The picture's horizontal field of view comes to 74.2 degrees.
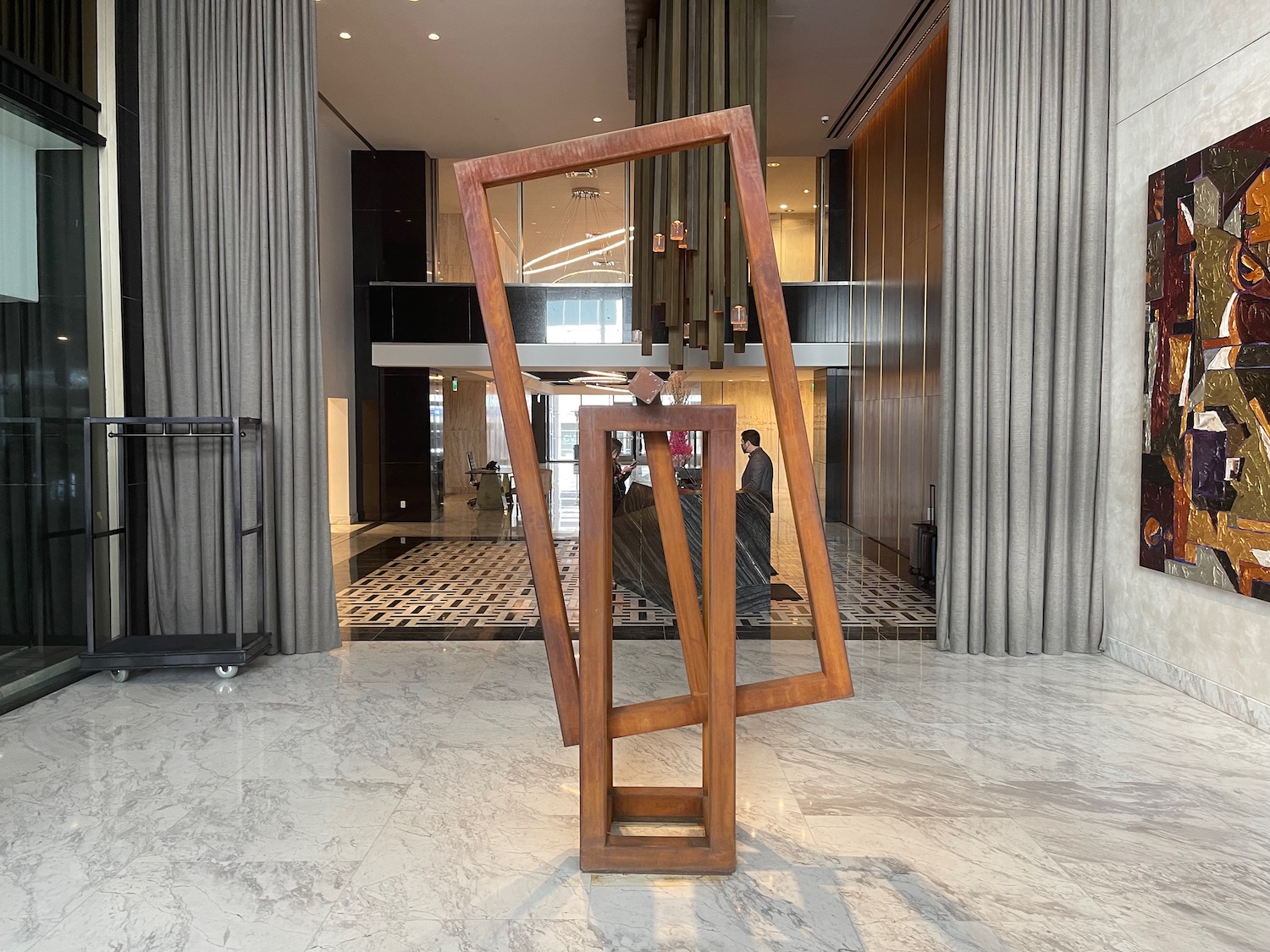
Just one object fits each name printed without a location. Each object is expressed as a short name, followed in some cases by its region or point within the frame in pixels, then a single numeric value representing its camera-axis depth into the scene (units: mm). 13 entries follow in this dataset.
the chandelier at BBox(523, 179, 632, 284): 9906
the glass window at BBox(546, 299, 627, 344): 9828
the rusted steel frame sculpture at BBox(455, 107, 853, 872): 2172
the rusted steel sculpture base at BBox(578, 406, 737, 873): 2162
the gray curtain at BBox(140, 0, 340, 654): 4285
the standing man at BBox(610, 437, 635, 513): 7297
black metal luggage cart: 3795
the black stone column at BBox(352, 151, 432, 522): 10047
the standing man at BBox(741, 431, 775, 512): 6180
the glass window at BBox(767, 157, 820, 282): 9875
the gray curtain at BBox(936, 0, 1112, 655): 4238
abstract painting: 3238
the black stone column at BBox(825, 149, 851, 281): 9805
